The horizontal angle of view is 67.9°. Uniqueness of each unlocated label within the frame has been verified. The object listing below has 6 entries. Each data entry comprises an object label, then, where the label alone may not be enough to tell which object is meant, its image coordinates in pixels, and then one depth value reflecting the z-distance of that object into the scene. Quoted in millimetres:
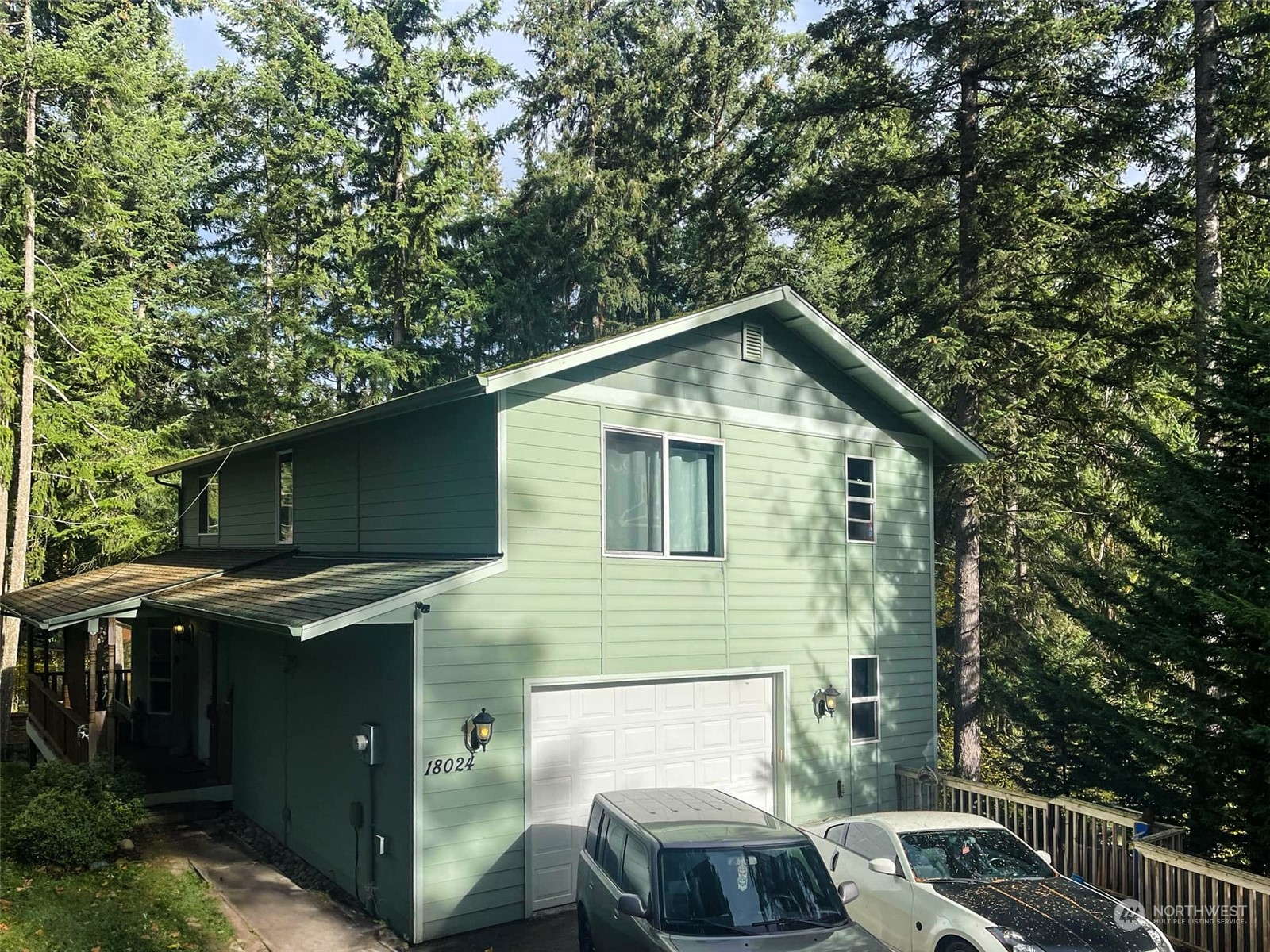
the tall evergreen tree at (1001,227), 15844
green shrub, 10562
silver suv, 6703
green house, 9695
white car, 7426
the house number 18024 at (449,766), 9334
